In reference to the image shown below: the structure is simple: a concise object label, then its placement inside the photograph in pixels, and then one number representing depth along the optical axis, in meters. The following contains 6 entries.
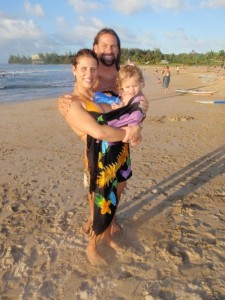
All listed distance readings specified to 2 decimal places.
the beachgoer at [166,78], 19.81
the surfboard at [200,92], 17.88
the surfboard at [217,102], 13.82
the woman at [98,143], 2.53
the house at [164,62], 99.62
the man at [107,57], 3.14
